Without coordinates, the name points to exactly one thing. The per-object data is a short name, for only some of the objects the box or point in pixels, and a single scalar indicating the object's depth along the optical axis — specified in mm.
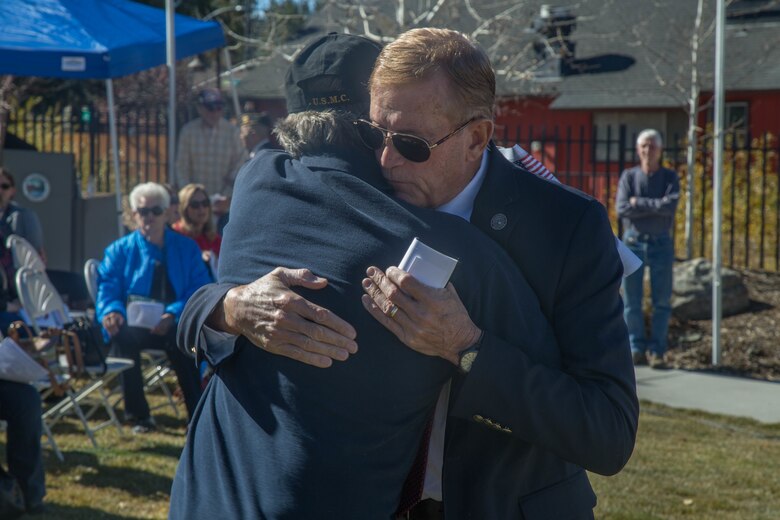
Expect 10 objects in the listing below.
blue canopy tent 8945
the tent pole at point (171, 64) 9922
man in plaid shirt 10578
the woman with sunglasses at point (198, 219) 8258
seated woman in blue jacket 7523
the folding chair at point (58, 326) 6645
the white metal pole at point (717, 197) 9203
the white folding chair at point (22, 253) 7145
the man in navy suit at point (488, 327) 1879
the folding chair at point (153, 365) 7777
